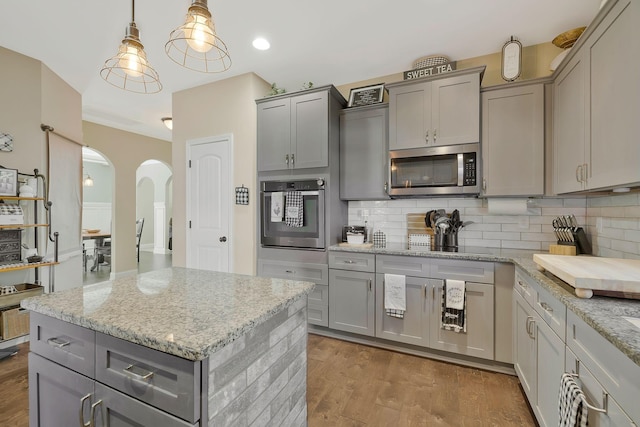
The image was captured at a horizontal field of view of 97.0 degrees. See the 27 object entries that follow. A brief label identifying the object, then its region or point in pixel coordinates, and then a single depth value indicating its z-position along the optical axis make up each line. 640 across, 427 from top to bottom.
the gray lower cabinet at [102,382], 0.79
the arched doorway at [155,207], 8.38
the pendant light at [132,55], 1.48
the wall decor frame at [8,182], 2.54
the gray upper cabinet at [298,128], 2.86
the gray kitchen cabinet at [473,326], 2.24
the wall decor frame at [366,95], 3.03
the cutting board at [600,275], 1.16
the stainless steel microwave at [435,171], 2.50
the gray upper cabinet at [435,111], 2.46
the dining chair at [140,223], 7.28
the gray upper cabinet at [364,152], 2.90
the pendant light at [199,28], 1.30
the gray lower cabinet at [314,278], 2.84
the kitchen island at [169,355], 0.80
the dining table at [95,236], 5.48
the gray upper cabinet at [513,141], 2.36
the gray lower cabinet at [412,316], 2.42
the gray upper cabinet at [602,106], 1.34
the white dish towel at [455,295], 2.27
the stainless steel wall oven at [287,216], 2.88
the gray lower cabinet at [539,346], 1.35
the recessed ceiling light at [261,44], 2.63
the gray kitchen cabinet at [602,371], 0.81
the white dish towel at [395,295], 2.48
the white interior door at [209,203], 3.36
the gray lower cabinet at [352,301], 2.64
